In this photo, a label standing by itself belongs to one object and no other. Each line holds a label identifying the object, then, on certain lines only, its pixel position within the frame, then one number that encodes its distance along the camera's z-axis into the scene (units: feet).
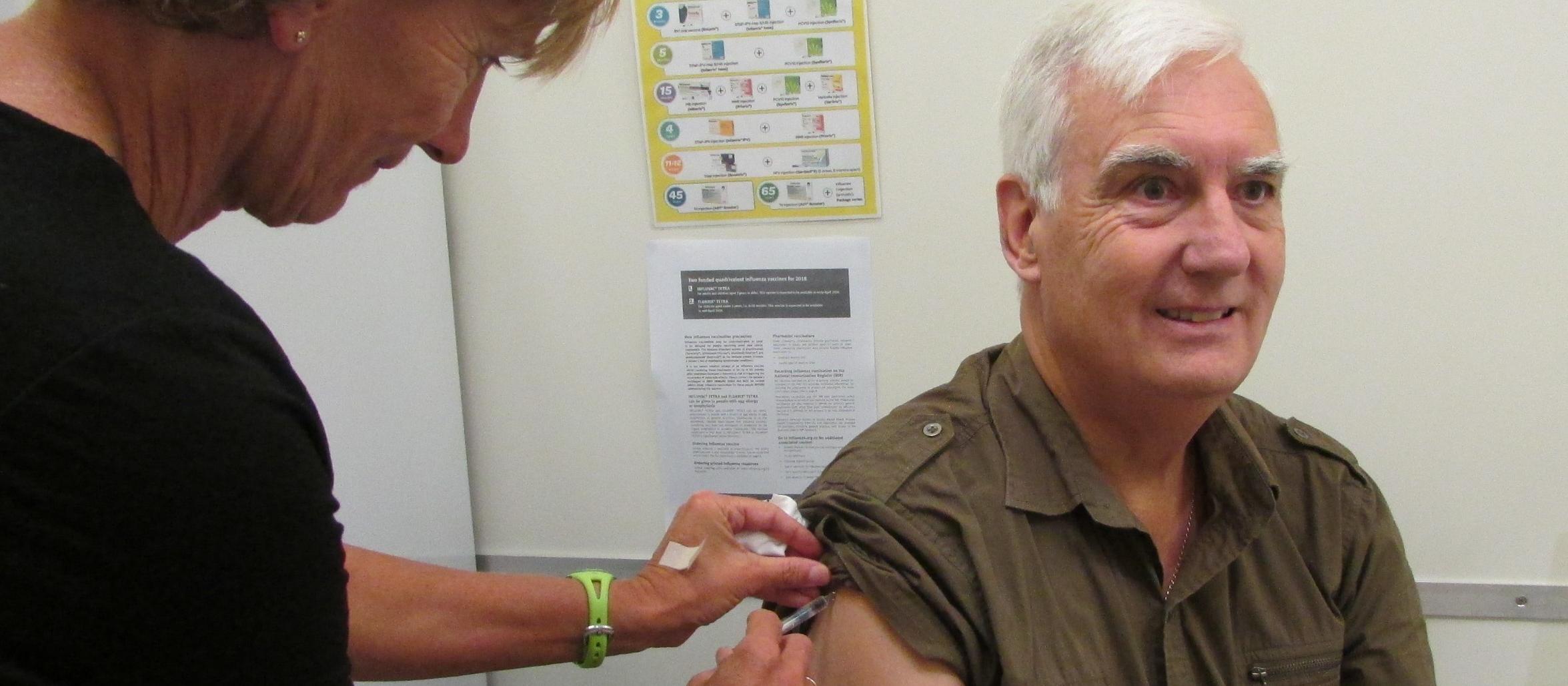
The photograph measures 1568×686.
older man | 3.25
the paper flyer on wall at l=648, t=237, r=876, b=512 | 5.26
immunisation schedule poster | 5.01
